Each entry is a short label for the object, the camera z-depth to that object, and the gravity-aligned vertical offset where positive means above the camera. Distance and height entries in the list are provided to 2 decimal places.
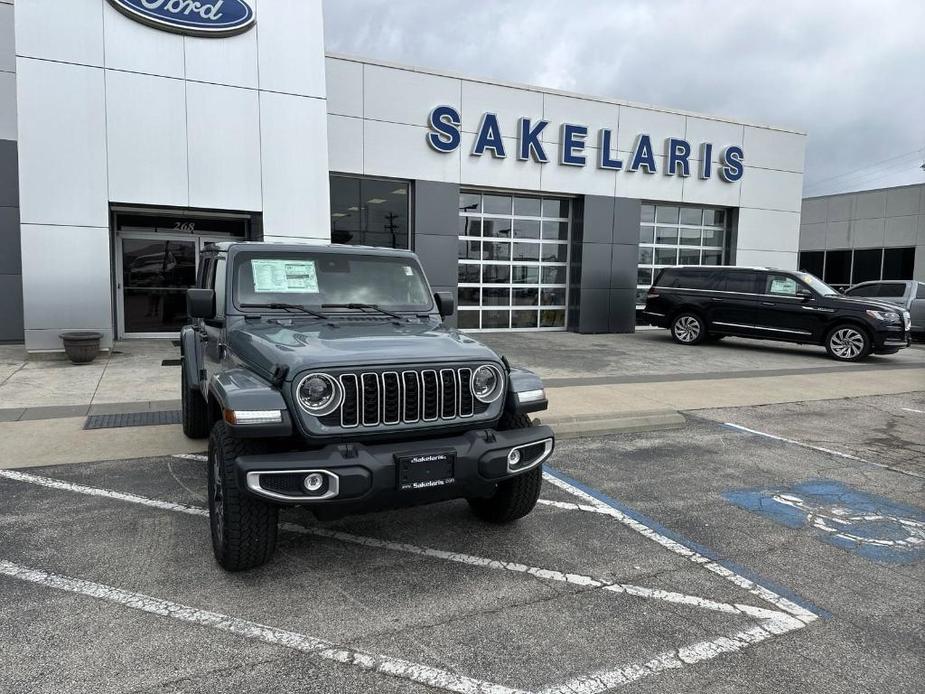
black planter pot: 10.75 -1.22
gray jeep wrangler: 3.30 -0.77
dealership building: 11.38 +2.34
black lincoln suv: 13.06 -0.48
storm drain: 6.99 -1.60
